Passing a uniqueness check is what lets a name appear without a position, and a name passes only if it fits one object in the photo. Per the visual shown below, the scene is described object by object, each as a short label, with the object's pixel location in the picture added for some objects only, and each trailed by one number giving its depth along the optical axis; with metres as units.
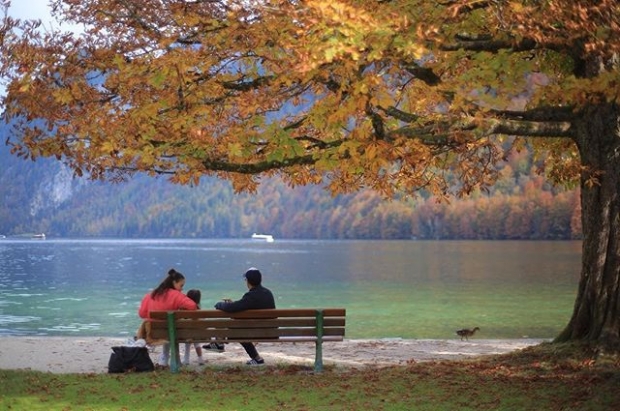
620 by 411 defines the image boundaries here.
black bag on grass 13.67
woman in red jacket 14.52
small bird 23.03
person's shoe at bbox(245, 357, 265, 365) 14.78
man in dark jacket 13.98
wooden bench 13.84
